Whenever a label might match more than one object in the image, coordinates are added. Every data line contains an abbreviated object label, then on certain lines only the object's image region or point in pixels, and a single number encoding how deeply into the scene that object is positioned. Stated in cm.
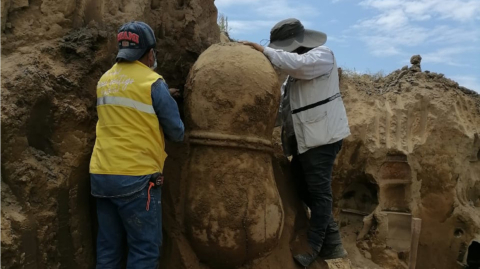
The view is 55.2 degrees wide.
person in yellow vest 242
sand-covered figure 282
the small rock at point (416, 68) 846
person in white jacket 324
